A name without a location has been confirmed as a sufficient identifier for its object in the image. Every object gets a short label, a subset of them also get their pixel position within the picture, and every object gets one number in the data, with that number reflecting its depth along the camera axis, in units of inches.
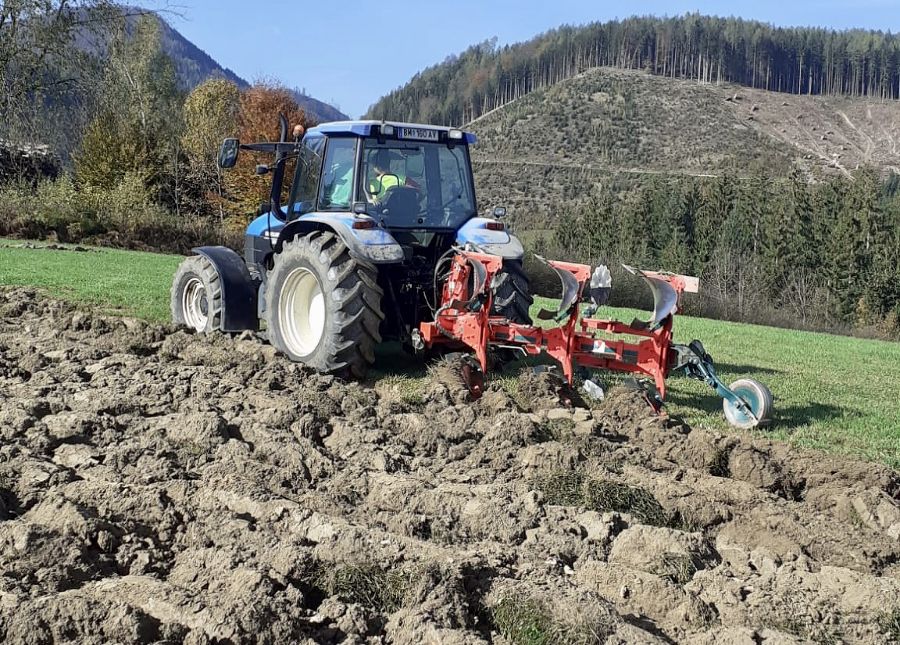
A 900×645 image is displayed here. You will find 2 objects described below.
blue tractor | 280.5
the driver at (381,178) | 307.0
